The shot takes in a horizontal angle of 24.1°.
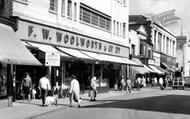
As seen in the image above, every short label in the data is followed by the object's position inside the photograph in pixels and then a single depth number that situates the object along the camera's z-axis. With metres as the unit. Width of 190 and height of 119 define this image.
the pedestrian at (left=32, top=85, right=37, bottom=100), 27.61
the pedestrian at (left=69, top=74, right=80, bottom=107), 23.81
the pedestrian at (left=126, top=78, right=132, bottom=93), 43.53
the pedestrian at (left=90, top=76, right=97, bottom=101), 29.85
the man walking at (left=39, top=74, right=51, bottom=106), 23.41
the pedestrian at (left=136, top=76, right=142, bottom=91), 51.44
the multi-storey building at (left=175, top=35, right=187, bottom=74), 107.81
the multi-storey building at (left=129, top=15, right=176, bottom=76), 67.88
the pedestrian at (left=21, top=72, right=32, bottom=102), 25.69
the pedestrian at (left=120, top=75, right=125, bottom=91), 46.91
